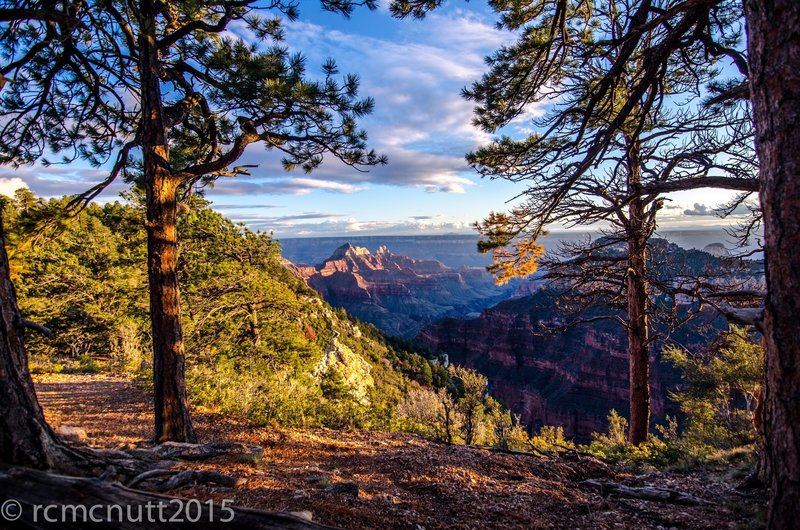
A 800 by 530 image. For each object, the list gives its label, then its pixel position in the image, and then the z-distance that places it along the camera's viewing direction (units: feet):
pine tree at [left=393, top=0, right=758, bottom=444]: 12.34
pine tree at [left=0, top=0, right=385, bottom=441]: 15.84
